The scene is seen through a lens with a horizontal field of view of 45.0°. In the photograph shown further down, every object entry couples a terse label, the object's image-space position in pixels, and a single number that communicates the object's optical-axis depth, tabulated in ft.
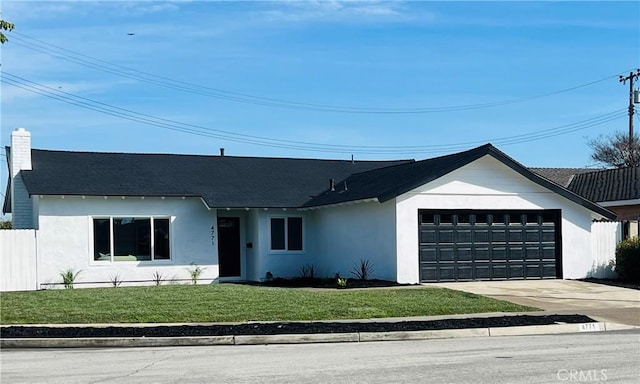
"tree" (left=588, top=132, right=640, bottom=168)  204.54
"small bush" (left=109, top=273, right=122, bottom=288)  81.71
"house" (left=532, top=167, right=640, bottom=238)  110.63
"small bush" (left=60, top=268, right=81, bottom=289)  79.36
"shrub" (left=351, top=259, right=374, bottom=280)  80.12
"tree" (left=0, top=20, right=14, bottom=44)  49.61
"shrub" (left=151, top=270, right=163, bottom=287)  83.75
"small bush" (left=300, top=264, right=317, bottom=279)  89.73
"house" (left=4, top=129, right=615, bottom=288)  77.87
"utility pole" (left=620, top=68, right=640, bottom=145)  163.94
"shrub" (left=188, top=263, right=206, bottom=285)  85.46
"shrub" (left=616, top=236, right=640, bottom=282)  80.64
